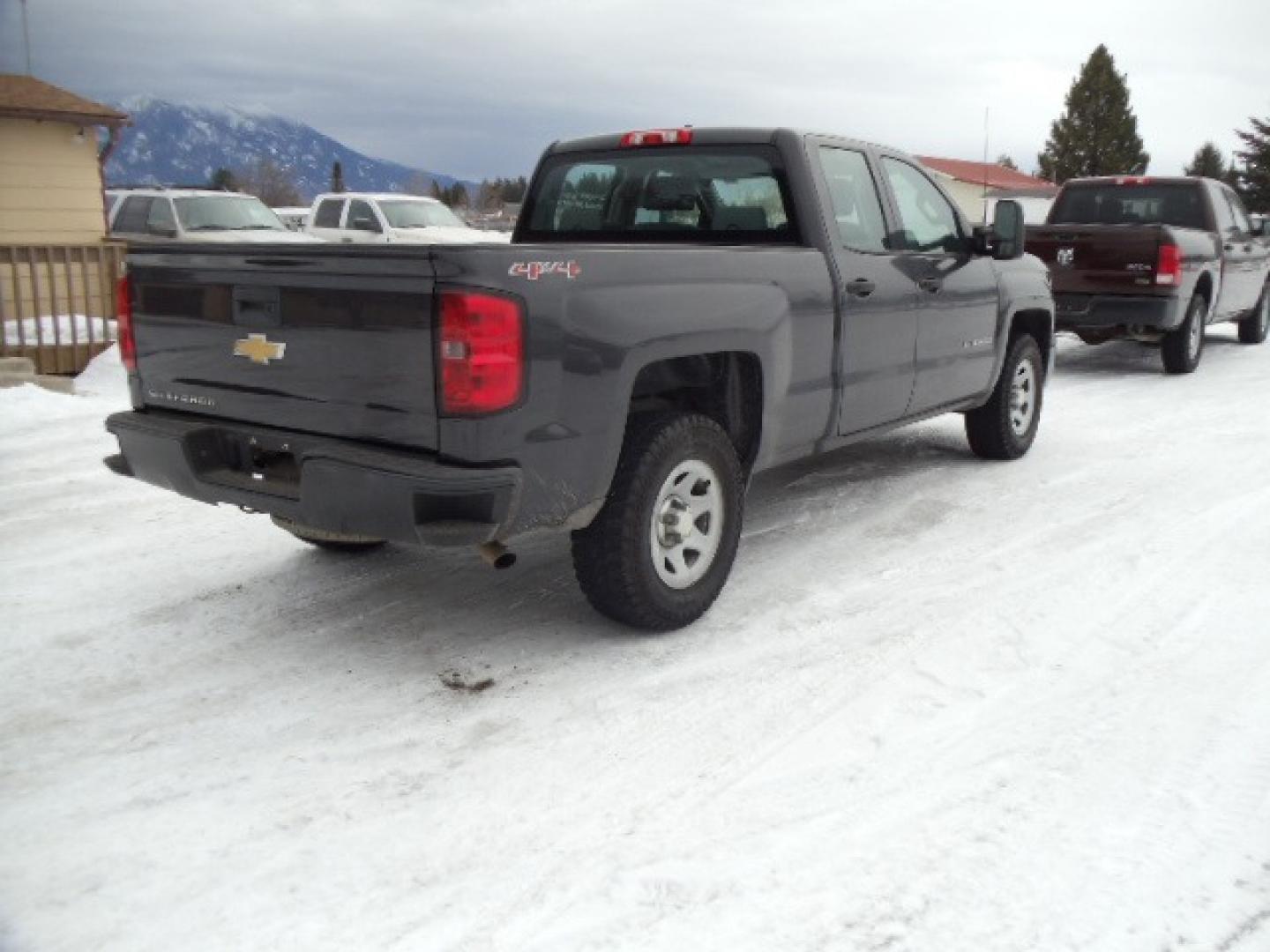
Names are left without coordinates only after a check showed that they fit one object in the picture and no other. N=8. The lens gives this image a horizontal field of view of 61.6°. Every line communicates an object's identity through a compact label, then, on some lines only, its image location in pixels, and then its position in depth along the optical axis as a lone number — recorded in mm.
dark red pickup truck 9781
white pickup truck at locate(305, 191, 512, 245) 17266
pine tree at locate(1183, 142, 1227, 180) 81875
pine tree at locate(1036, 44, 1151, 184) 65938
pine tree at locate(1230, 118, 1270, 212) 52438
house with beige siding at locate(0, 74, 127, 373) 12898
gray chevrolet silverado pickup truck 3135
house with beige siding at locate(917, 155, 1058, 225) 53125
